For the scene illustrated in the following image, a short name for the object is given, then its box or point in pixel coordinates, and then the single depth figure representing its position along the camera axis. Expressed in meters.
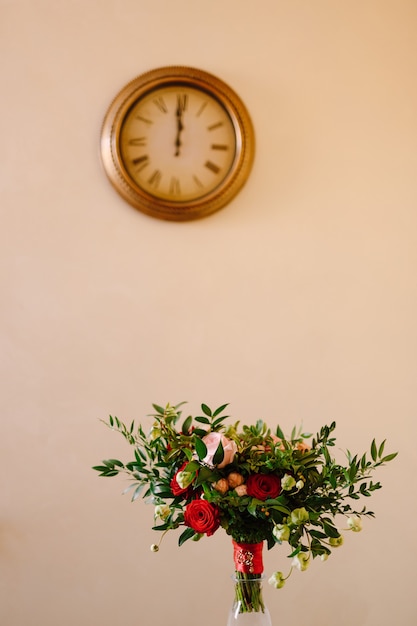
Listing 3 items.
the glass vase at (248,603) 1.35
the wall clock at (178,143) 2.45
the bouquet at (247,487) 1.31
